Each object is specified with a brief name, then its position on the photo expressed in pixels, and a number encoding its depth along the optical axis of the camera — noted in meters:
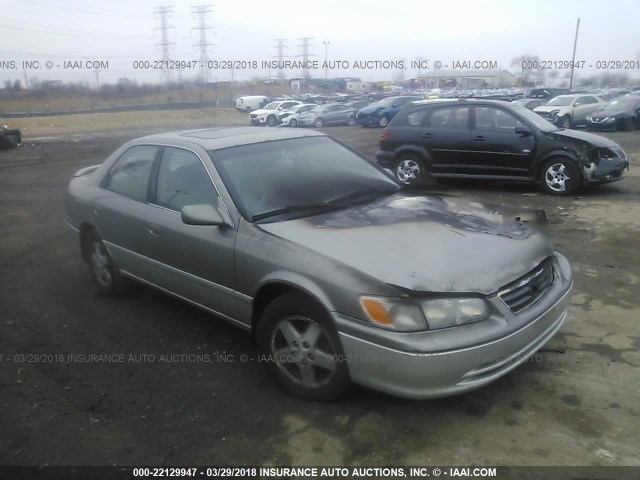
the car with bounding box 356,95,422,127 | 26.53
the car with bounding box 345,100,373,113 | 30.93
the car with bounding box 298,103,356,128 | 28.61
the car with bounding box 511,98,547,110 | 25.15
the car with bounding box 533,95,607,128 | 22.45
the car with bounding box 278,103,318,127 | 29.50
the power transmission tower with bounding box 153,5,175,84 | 46.93
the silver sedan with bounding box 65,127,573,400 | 2.83
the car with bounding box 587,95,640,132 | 21.23
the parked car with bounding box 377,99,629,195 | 8.79
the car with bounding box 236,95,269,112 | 41.09
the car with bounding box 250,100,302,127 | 30.98
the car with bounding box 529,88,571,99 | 34.75
